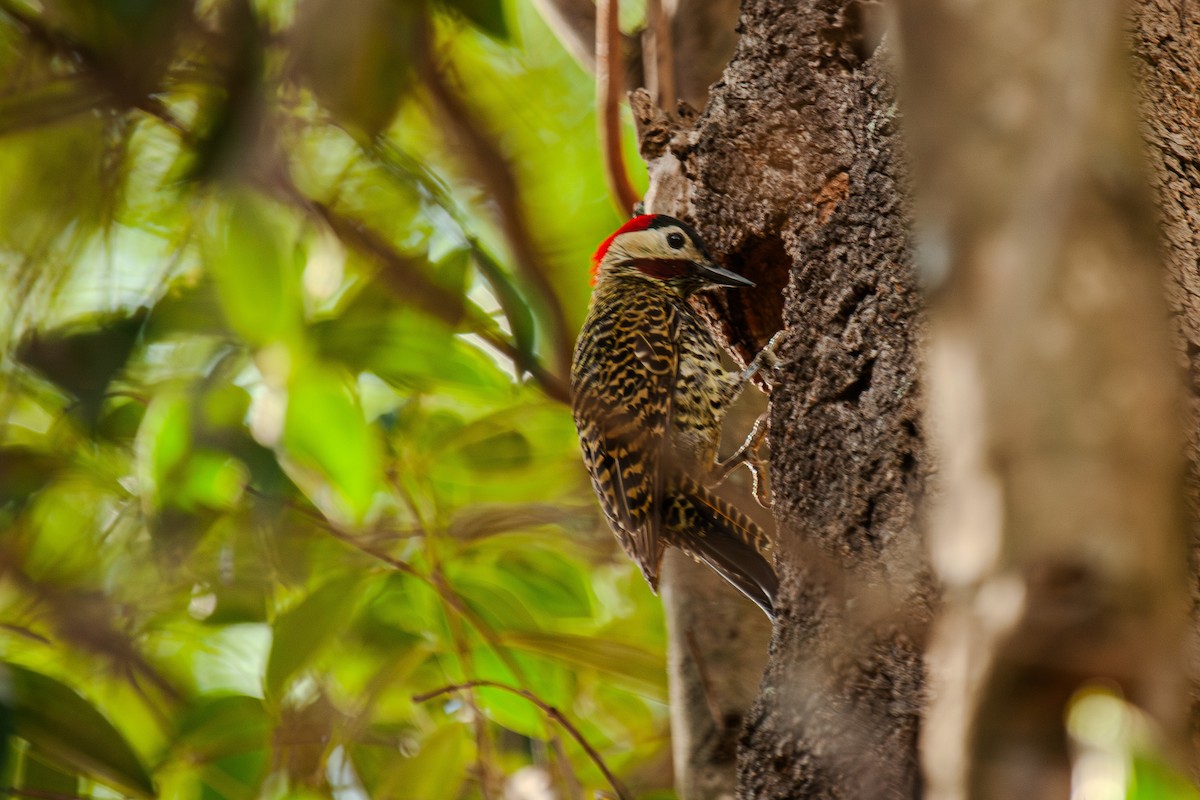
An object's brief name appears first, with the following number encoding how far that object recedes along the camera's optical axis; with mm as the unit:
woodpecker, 5473
